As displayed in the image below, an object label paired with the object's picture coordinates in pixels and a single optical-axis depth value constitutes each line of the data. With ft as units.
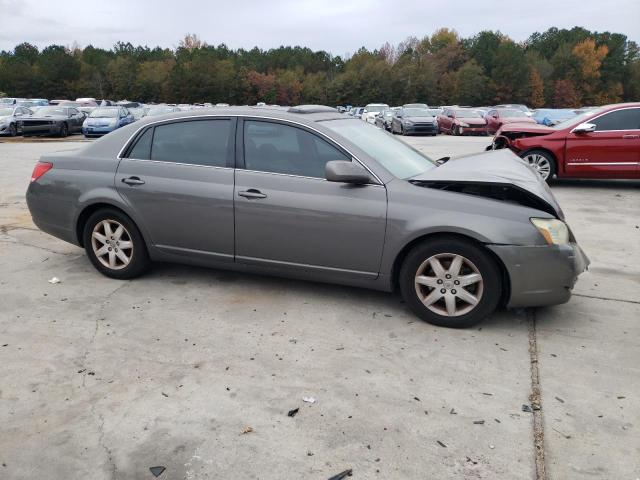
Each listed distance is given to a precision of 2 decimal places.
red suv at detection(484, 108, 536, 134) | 88.79
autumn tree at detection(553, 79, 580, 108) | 304.30
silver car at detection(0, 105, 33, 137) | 83.46
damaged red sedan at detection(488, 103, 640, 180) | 32.22
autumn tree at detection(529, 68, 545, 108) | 297.12
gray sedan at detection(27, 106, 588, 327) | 13.33
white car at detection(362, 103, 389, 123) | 113.80
